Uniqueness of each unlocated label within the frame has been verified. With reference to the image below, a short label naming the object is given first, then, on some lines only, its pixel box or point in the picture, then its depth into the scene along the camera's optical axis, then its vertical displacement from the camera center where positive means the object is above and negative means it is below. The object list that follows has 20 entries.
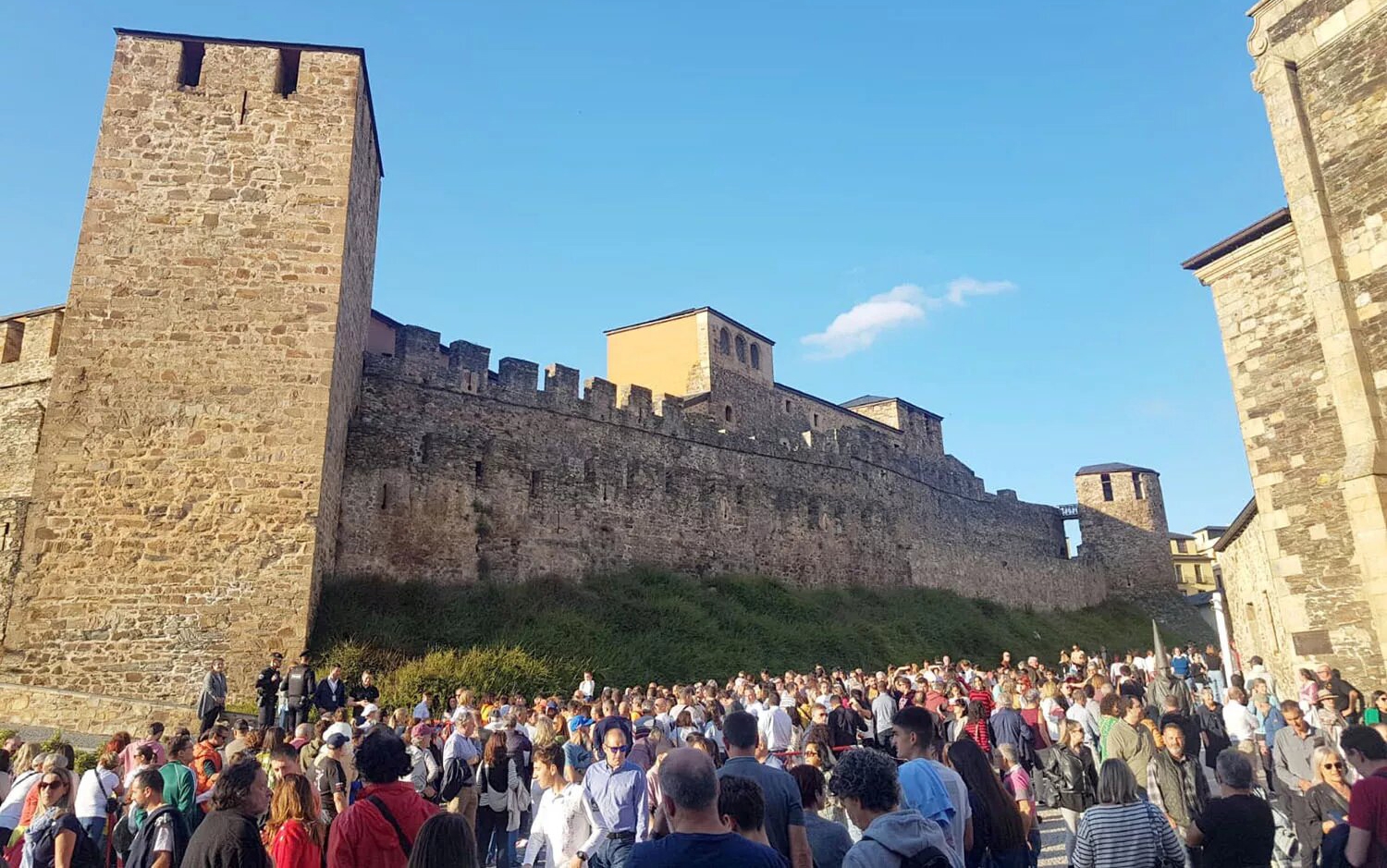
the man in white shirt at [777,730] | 9.35 -0.49
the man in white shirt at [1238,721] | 8.71 -0.49
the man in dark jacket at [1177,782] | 5.61 -0.69
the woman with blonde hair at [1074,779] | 6.84 -0.81
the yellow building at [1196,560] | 60.47 +7.55
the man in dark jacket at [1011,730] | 8.84 -0.52
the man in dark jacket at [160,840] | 4.31 -0.68
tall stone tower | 13.43 +5.07
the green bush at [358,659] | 14.28 +0.59
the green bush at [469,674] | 14.48 +0.30
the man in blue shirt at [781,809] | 4.16 -0.59
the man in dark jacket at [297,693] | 11.62 +0.04
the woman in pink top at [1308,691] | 9.70 -0.25
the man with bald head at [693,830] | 2.72 -0.46
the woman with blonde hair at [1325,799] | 5.12 -0.75
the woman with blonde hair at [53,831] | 4.62 -0.66
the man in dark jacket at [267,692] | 11.96 +0.06
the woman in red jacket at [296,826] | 3.96 -0.58
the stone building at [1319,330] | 11.25 +4.78
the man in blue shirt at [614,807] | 5.12 -0.68
